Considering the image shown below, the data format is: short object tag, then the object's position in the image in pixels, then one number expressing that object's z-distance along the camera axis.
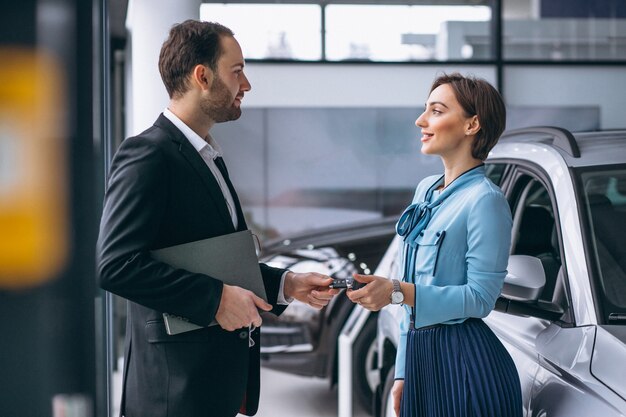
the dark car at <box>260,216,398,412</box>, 5.24
